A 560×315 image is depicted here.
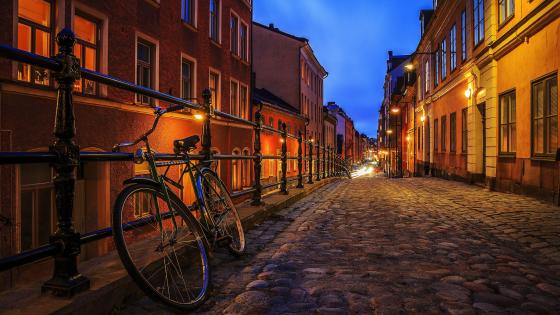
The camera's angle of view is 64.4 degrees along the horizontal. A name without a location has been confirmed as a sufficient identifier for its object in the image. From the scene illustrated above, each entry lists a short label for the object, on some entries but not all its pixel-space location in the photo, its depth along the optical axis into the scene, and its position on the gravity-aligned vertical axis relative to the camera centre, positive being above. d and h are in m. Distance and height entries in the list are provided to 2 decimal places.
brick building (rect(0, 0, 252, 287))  9.24 +1.71
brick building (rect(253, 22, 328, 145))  37.22 +8.23
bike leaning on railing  2.43 -0.48
